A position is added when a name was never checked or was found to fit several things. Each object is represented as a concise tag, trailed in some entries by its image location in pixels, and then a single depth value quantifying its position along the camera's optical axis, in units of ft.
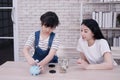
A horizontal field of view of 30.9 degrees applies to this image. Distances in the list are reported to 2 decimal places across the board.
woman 6.29
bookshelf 11.44
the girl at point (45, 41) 6.77
